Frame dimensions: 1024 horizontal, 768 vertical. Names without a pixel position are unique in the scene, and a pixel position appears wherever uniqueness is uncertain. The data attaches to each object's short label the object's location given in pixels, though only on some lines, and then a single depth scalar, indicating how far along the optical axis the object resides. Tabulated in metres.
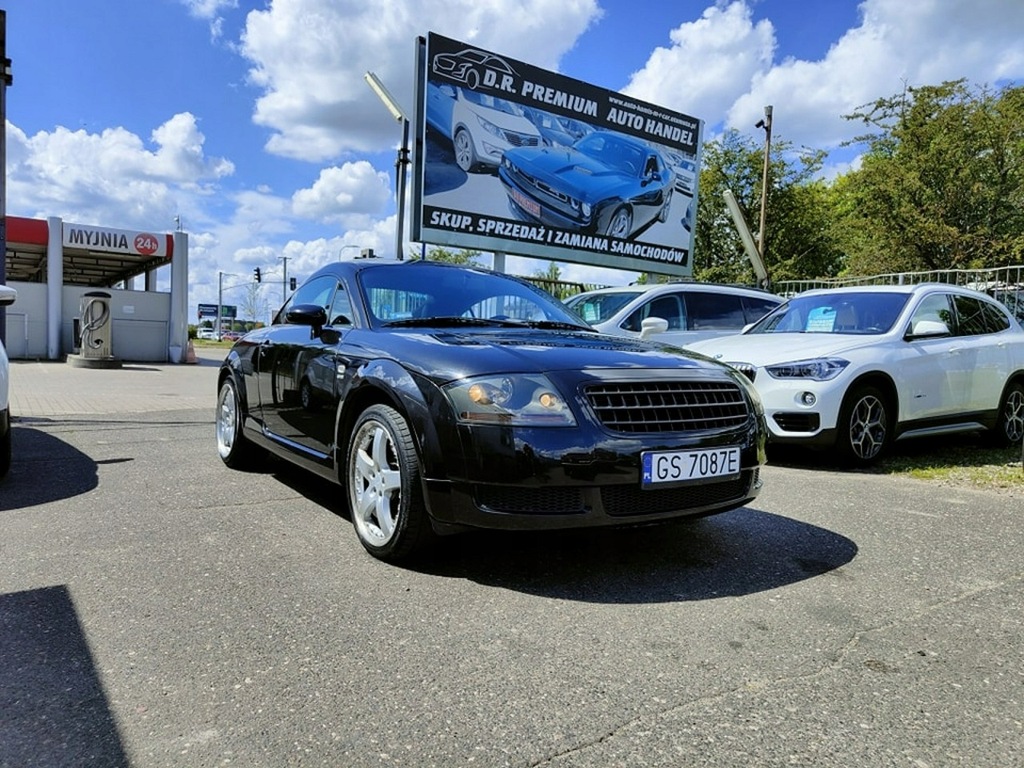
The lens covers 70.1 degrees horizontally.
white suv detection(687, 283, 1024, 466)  5.73
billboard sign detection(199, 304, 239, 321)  92.39
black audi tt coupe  2.88
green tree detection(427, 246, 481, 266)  37.09
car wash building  19.88
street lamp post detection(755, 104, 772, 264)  21.94
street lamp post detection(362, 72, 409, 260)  14.41
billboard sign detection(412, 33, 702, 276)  13.17
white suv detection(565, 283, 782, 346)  8.72
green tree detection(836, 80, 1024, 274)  23.80
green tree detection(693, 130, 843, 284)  32.59
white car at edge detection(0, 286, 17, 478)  4.64
